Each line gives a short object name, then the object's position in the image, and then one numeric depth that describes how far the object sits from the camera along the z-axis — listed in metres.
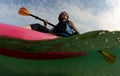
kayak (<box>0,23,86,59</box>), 1.29
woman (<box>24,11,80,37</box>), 1.70
